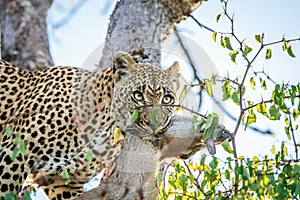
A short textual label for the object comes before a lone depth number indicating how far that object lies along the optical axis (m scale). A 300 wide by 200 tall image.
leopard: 12.74
